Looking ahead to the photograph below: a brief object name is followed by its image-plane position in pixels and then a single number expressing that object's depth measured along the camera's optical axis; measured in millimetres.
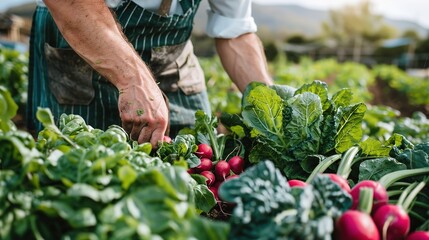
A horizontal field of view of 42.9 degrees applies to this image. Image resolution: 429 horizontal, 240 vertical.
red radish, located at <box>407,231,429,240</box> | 535
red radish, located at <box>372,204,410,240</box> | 537
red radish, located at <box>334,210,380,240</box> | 504
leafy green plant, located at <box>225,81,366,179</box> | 747
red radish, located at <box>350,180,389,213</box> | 566
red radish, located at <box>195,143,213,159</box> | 793
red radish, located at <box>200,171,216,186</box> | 751
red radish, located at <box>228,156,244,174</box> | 786
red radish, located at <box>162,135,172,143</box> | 775
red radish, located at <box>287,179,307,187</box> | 602
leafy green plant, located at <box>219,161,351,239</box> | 486
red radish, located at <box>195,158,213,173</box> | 771
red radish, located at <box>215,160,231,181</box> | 766
